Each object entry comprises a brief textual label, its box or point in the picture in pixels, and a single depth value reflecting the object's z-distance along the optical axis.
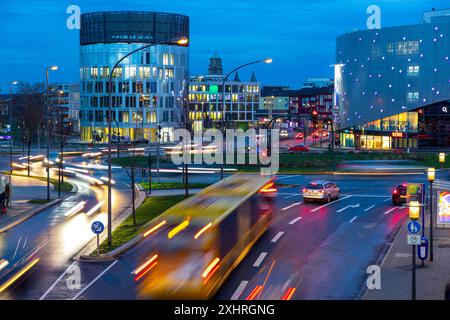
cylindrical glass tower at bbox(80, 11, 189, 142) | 136.25
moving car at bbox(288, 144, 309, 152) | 97.56
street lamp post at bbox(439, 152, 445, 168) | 46.75
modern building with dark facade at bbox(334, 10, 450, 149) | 114.19
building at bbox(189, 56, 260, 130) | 187.12
